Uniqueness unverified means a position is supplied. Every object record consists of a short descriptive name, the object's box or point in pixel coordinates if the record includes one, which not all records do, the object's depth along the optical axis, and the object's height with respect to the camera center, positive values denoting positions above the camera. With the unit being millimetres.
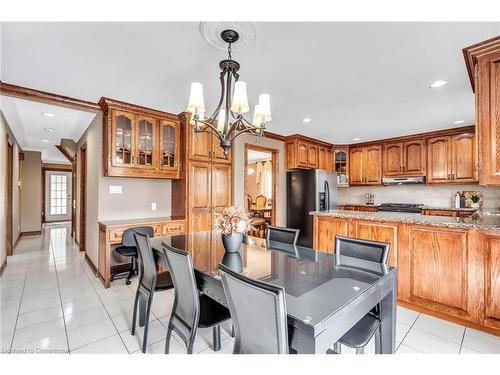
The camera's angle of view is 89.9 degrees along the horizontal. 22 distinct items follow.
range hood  4812 +166
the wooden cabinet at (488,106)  1752 +588
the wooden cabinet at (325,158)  5449 +699
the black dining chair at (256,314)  945 -511
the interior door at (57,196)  8852 -186
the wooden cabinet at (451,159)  4250 +522
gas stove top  4875 -371
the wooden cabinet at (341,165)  5816 +564
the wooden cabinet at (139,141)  3119 +660
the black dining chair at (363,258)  1324 -491
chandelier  1724 +600
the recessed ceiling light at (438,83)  2420 +1039
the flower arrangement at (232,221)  1852 -237
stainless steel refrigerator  4758 -153
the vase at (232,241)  1865 -387
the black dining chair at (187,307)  1439 -744
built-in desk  2992 -526
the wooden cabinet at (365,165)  5355 +530
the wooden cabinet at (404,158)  4781 +607
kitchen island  2025 -655
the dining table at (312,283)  971 -487
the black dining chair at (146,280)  1843 -728
